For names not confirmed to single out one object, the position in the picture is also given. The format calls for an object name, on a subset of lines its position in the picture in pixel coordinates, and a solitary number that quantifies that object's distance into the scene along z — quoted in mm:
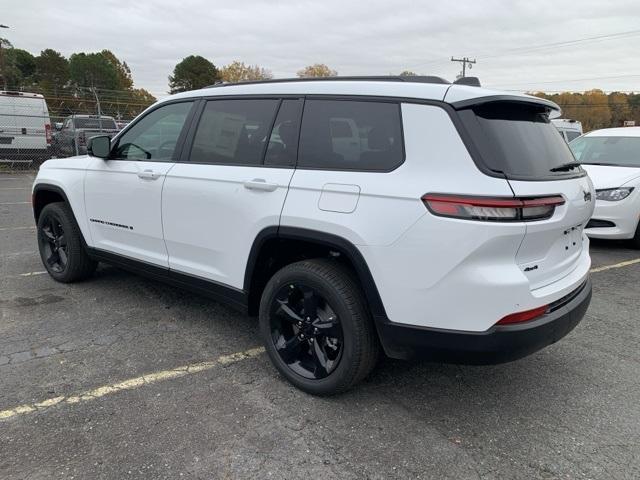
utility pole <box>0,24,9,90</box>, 43612
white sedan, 6875
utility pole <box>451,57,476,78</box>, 60150
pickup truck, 16219
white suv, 2484
